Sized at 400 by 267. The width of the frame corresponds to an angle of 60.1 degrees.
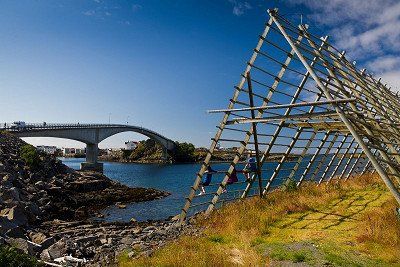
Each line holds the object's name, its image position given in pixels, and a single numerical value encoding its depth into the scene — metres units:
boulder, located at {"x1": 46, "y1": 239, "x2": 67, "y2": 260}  11.49
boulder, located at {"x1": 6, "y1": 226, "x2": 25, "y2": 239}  13.59
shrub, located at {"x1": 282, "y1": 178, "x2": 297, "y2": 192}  17.48
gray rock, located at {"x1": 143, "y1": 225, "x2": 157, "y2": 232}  15.97
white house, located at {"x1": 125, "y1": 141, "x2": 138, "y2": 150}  194.66
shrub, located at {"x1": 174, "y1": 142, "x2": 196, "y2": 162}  135.75
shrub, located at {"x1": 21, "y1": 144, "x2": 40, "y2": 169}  35.59
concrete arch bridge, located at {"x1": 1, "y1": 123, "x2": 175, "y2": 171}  57.19
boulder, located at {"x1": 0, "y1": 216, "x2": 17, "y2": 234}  13.51
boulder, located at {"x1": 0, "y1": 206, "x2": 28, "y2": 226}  17.21
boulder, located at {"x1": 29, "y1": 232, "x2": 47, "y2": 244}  15.02
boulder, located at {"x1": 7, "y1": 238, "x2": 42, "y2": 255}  11.31
